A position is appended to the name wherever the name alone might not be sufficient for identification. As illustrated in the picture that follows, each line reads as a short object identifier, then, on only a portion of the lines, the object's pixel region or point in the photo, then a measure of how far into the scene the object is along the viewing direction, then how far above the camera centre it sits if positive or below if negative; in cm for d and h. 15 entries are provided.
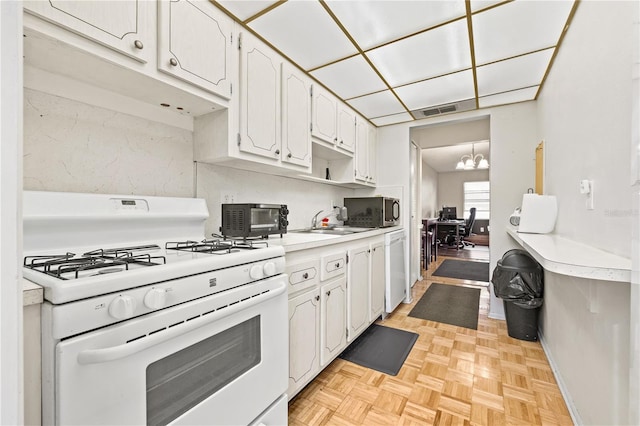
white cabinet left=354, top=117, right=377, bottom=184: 292 +69
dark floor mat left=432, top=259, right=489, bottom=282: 431 -104
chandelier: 545 +106
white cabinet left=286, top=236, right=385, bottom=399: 145 -61
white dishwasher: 268 -62
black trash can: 220 -65
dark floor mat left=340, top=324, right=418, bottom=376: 190 -109
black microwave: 274 +0
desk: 671 -35
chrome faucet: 269 -10
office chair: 757 -54
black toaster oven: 151 -6
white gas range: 61 -31
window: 853 +47
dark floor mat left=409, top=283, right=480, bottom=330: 268 -107
